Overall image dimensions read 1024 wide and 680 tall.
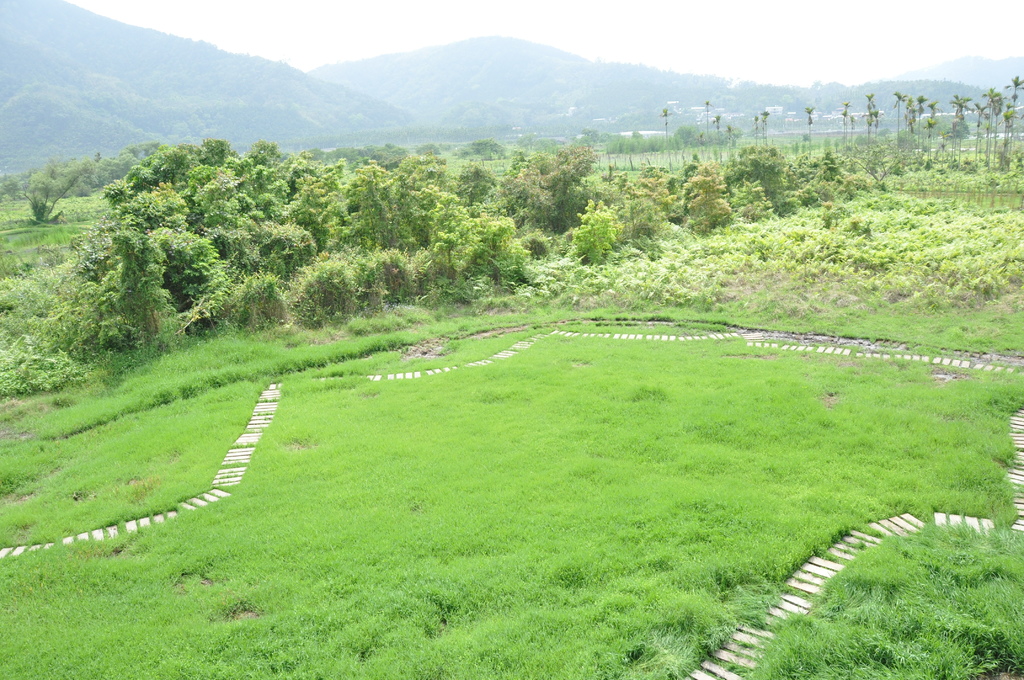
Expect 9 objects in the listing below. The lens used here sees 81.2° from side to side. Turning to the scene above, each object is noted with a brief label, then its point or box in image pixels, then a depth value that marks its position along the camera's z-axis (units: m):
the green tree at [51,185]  50.41
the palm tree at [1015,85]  54.20
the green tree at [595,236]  20.00
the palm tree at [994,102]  53.06
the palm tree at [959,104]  55.88
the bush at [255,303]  14.30
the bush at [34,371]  11.59
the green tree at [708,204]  25.78
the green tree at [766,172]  28.78
